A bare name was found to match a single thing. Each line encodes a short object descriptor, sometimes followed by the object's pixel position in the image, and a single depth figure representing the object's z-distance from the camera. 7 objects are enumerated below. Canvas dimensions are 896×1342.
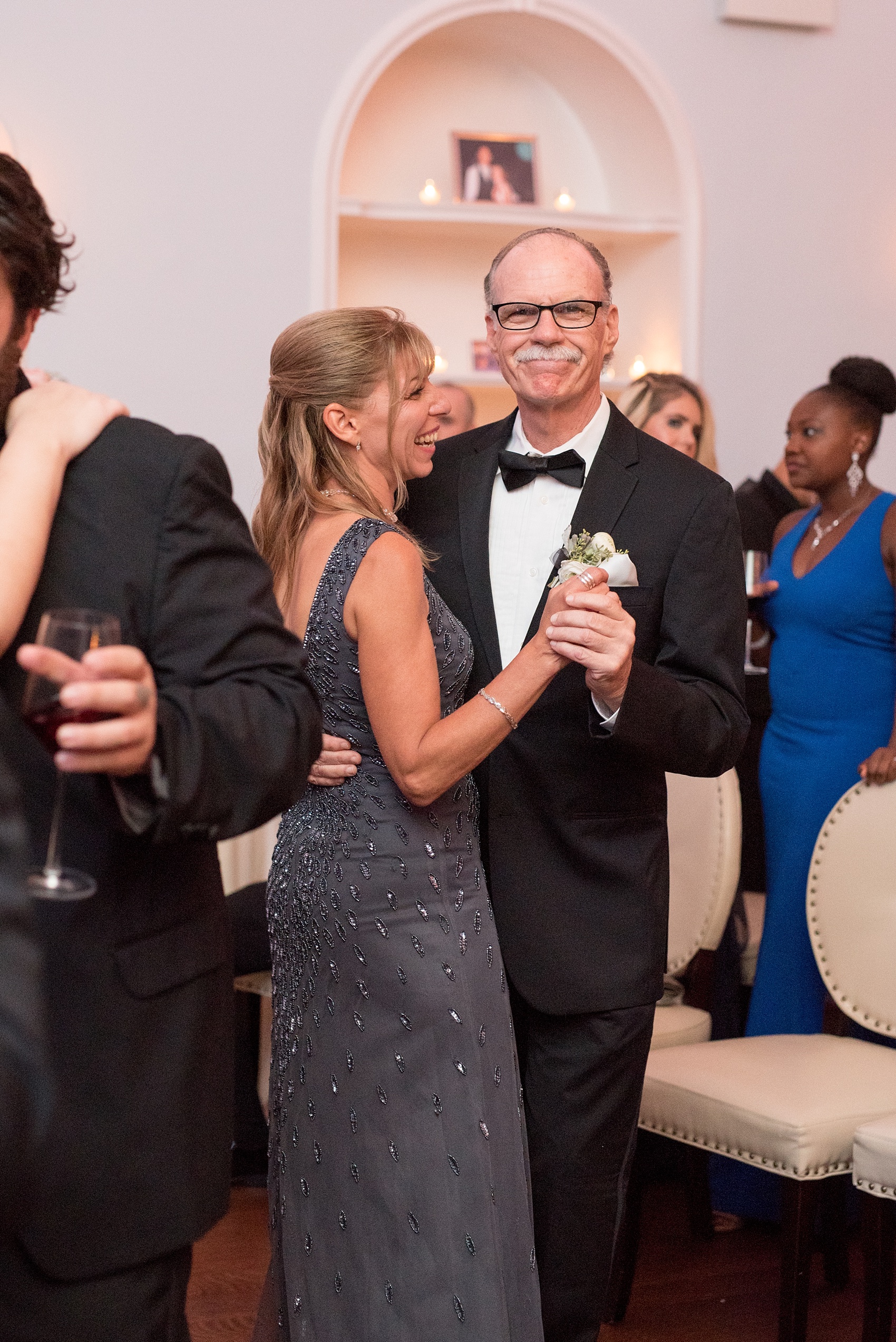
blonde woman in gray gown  1.82
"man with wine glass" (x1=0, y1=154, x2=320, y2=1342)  1.15
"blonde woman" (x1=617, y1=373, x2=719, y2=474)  3.81
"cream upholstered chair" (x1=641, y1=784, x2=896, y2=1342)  2.46
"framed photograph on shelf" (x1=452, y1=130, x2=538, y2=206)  4.82
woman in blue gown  3.26
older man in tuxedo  2.07
